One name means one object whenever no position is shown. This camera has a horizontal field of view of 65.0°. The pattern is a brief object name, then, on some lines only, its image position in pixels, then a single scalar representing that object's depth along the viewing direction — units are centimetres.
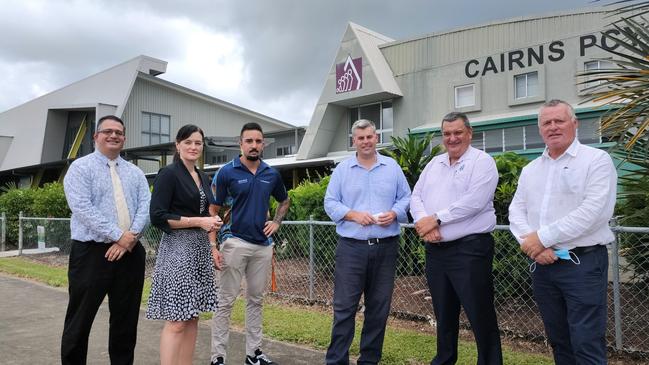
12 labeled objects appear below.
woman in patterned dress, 360
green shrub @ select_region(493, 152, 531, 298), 541
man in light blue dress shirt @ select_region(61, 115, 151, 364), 363
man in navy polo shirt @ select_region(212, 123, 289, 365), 439
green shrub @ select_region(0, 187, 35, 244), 1677
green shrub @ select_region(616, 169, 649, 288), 454
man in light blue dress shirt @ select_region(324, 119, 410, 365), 399
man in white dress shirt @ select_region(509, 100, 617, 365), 305
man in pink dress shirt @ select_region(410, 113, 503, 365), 368
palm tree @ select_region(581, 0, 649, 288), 412
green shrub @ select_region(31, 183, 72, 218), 1554
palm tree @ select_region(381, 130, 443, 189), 669
